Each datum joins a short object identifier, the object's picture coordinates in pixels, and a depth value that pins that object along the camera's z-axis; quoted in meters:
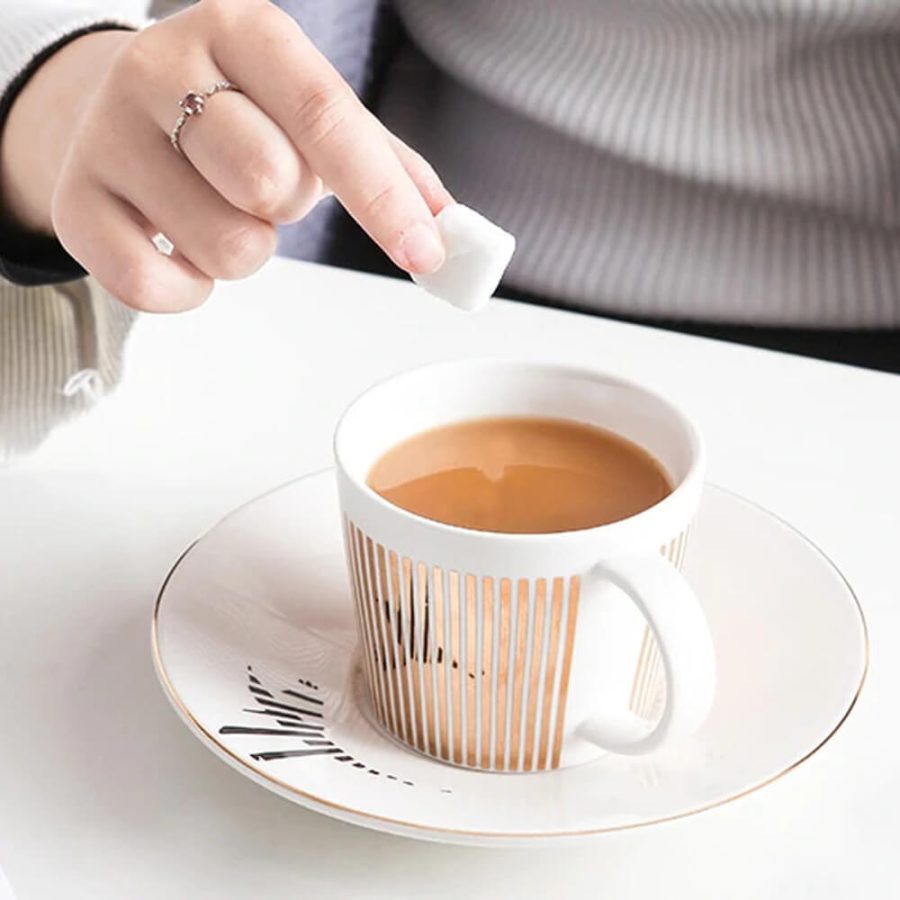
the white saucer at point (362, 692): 0.65
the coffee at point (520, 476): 0.69
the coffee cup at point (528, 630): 0.65
